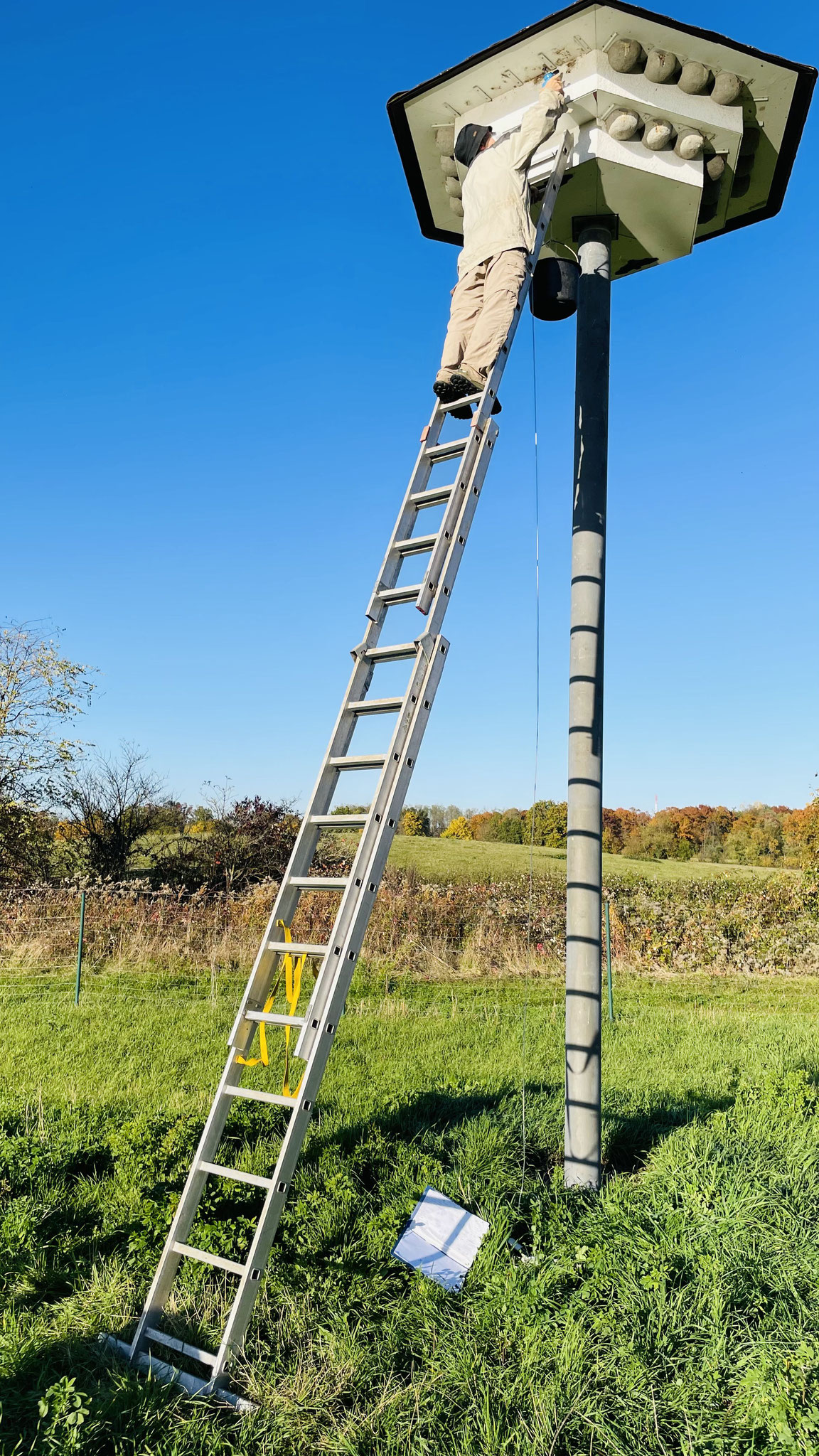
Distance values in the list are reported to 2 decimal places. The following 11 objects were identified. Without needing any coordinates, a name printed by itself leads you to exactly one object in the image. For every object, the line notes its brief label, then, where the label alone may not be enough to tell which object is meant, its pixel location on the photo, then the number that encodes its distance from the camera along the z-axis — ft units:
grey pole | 15.05
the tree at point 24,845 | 61.41
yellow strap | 11.67
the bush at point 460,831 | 105.91
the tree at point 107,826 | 64.71
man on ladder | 14.61
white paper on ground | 12.13
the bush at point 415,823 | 101.74
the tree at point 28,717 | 62.34
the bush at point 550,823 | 82.58
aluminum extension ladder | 10.20
